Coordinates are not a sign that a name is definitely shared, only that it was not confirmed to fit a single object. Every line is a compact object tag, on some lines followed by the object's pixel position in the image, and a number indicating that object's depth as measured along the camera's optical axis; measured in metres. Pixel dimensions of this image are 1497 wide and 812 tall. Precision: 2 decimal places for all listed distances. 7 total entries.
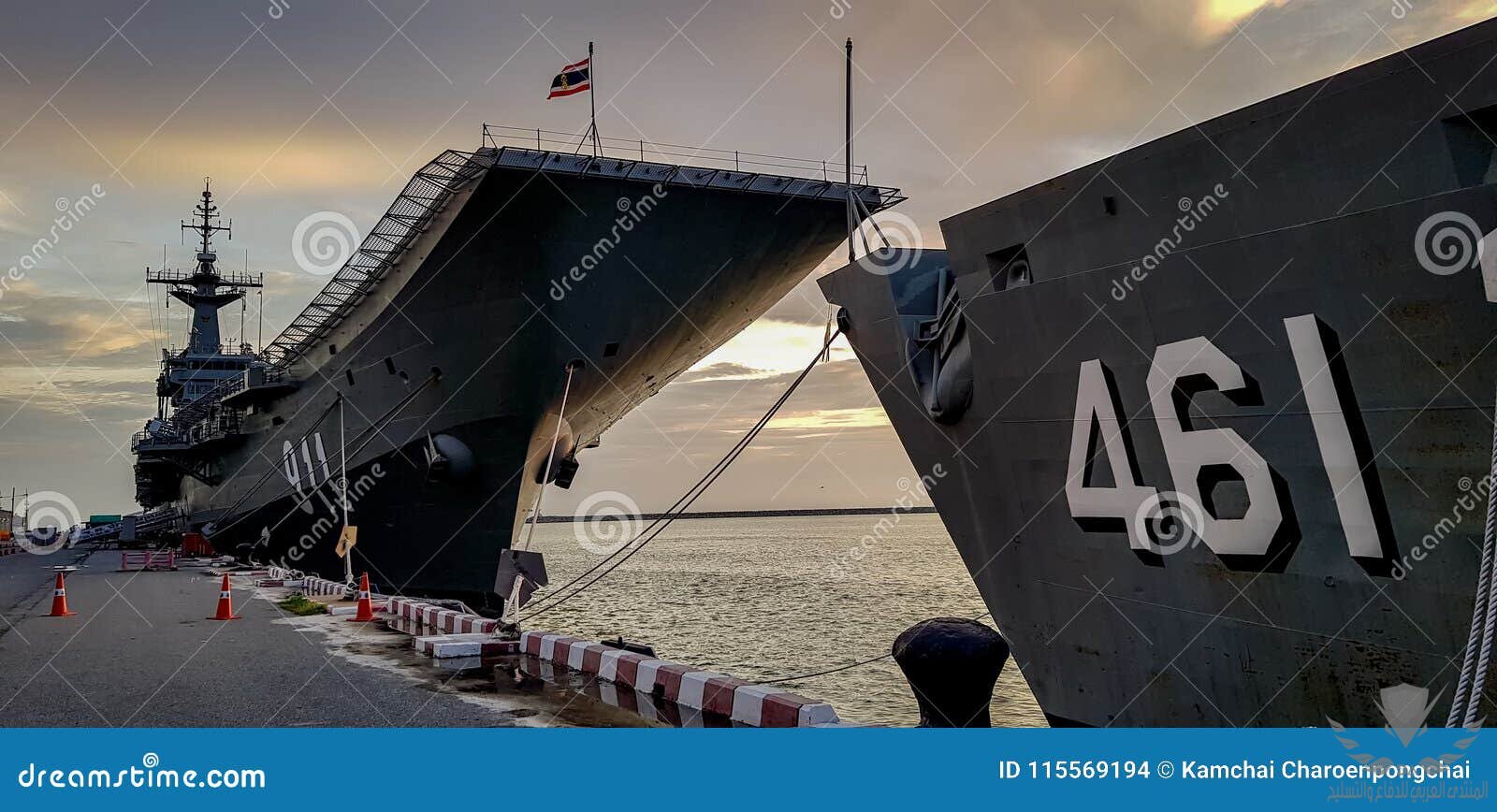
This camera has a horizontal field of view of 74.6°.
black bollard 4.50
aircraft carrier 17.17
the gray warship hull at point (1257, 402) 5.05
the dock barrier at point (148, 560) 25.21
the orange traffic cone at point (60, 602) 13.58
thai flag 17.52
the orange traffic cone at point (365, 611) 12.73
